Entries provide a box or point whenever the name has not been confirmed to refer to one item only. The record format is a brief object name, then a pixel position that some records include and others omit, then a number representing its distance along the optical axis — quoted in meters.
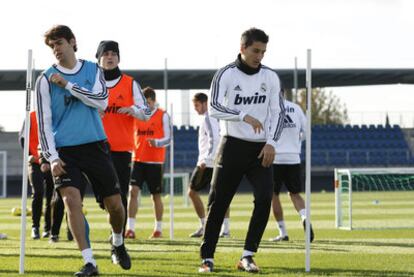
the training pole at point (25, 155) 7.78
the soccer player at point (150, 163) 13.62
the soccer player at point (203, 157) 13.94
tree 80.88
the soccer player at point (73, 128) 7.55
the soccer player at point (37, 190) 13.46
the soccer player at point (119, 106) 9.67
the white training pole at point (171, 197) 13.24
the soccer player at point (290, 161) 12.87
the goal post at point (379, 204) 16.47
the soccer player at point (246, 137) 8.21
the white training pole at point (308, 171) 8.05
